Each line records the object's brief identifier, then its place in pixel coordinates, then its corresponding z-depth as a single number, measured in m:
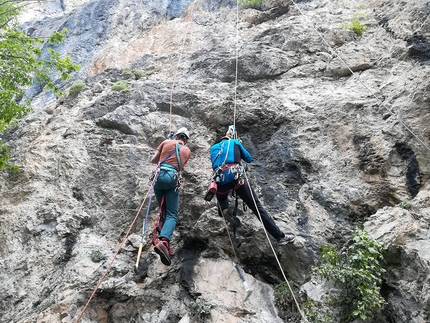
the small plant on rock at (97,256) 5.65
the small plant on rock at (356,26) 8.56
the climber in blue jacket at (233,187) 5.11
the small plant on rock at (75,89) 9.58
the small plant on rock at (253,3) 11.95
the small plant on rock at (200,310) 4.62
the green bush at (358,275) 3.90
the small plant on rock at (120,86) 9.13
